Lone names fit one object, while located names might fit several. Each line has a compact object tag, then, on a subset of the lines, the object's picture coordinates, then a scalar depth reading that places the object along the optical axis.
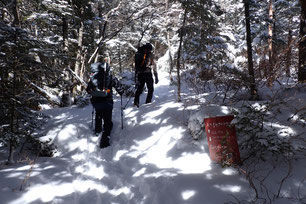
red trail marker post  2.89
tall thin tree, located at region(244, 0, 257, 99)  4.82
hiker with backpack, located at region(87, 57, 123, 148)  4.84
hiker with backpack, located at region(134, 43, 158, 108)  6.65
